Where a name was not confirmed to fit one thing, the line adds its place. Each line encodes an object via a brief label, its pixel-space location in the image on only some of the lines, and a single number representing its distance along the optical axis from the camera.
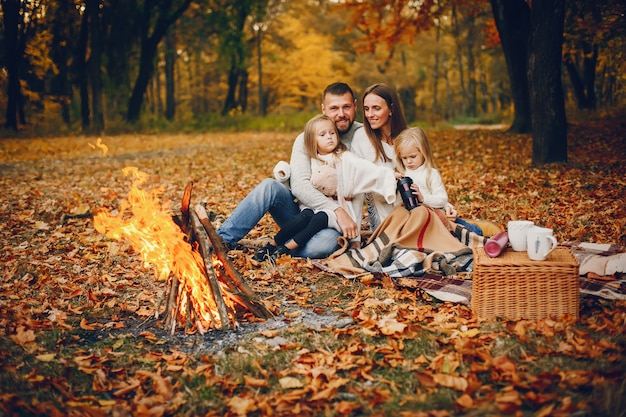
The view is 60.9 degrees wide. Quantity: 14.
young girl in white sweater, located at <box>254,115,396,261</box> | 4.76
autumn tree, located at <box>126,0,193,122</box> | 21.14
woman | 5.01
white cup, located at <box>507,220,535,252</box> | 3.53
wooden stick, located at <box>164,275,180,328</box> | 3.60
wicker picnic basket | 3.32
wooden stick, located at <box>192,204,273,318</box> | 3.65
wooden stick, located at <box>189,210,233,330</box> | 3.49
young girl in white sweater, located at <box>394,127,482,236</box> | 4.84
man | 4.93
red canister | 3.47
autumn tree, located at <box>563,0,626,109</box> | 12.10
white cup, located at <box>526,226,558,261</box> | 3.35
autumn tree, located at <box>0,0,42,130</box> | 16.95
